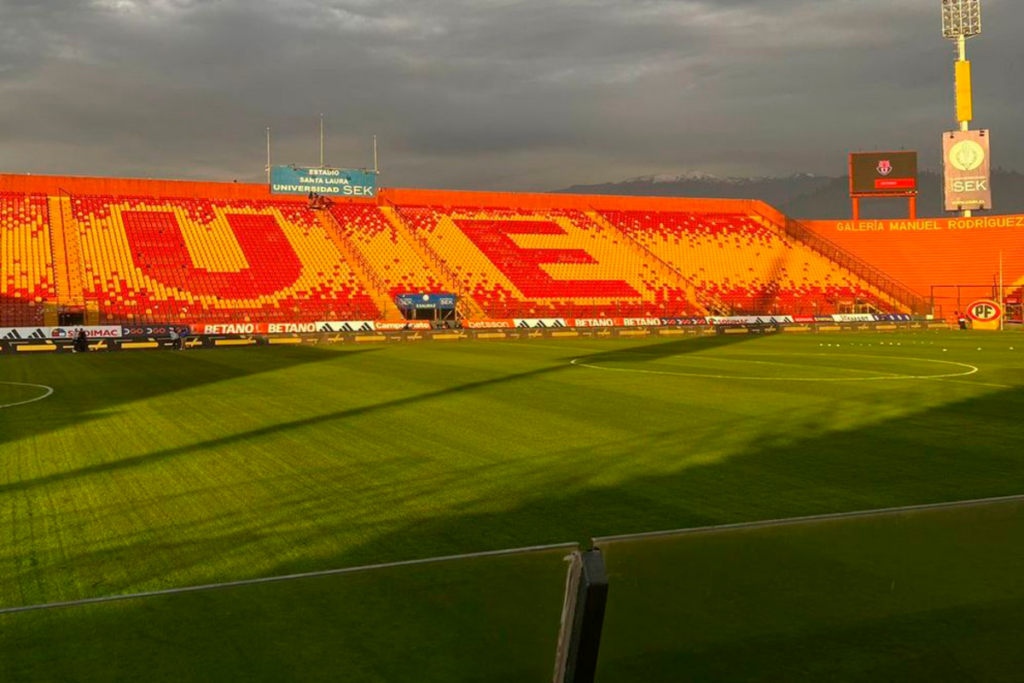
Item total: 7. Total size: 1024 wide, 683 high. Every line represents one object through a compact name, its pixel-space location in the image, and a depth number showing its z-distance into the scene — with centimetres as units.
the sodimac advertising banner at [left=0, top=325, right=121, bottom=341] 4206
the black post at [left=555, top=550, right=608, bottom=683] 344
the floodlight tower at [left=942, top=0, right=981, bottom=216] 7006
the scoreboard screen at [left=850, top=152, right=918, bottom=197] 7594
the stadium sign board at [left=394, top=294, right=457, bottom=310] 5553
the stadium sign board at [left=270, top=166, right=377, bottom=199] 6378
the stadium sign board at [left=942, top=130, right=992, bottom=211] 6775
